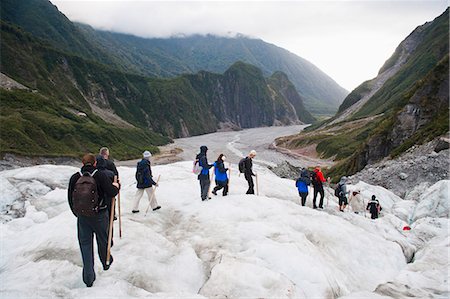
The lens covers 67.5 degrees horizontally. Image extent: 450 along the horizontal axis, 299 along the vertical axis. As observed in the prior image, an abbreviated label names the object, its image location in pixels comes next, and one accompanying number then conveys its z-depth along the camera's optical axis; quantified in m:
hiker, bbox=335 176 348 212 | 20.36
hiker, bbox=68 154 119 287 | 7.62
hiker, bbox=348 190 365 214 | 22.86
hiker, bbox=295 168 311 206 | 17.84
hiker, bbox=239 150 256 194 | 16.91
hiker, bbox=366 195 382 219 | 22.16
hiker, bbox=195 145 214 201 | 15.09
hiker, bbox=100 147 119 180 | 10.99
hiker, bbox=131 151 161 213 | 13.46
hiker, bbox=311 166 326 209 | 18.23
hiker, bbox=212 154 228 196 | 15.87
